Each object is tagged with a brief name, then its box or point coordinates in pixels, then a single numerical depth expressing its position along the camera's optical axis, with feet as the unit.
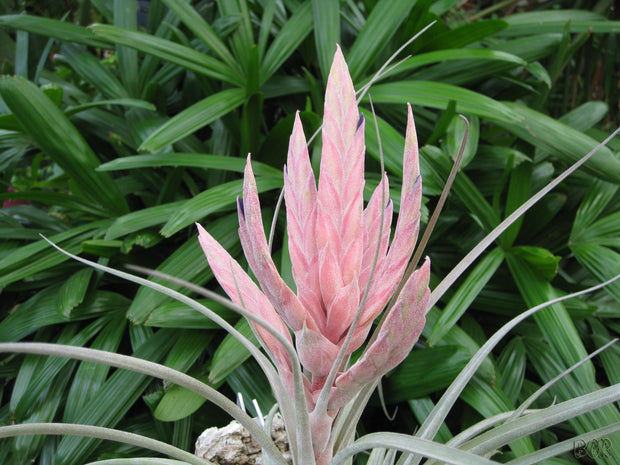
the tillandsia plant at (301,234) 1.13
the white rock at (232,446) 1.74
